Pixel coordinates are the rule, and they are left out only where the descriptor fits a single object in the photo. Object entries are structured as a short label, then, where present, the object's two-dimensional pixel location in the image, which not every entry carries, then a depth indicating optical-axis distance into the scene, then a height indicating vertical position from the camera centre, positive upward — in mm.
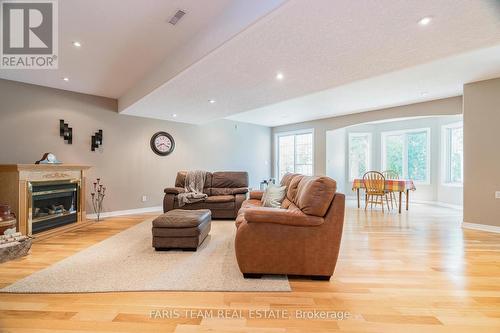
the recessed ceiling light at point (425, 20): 1854 +1222
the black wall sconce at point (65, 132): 4168 +633
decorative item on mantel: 3625 +102
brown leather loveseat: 4320 -563
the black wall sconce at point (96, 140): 4527 +511
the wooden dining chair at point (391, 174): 6494 -227
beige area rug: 1858 -1004
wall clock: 5411 +552
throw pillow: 3301 -458
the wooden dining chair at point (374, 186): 5164 -453
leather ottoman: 2646 -792
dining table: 4934 -433
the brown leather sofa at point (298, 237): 1946 -615
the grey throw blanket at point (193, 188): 4270 -467
